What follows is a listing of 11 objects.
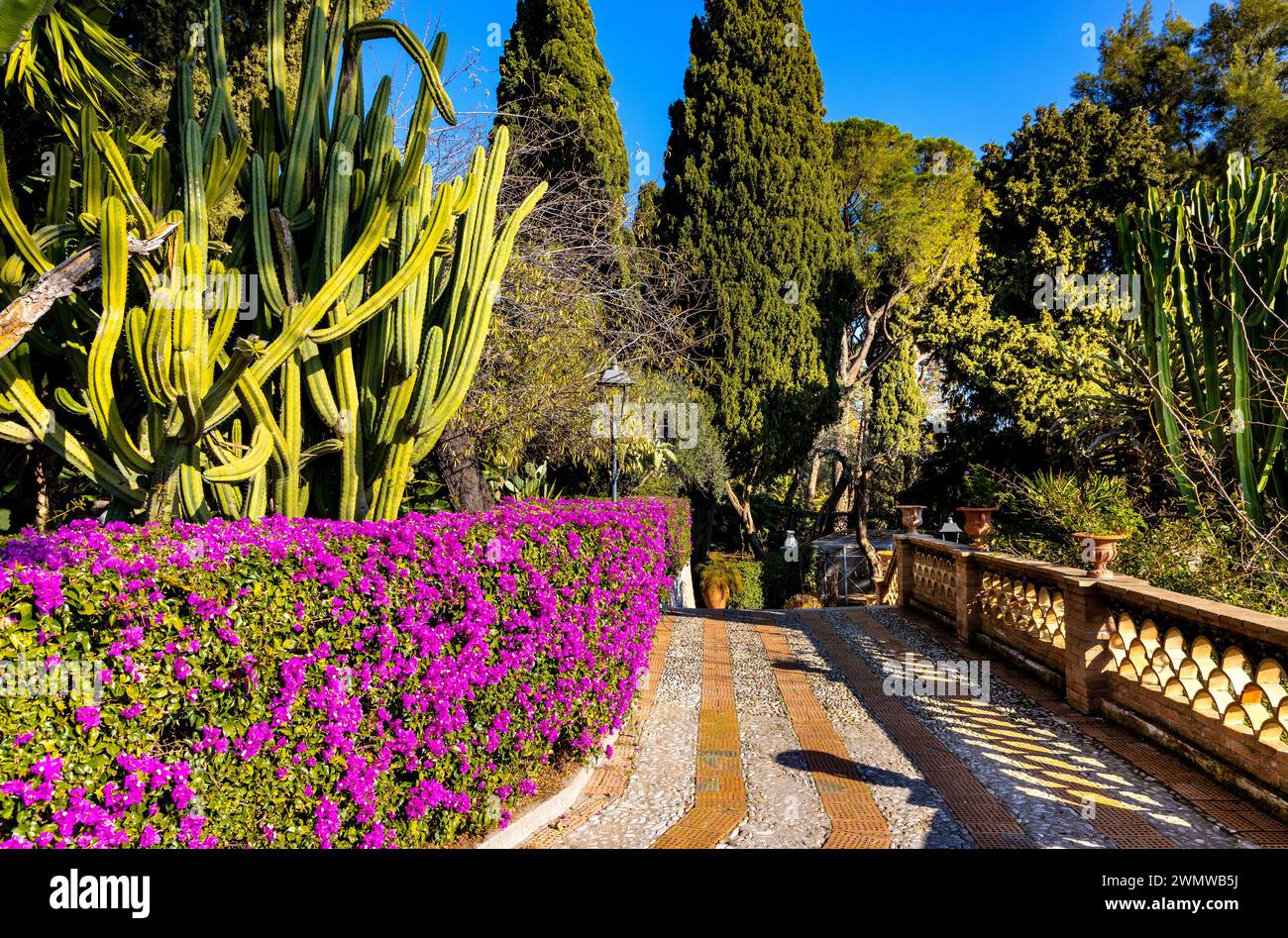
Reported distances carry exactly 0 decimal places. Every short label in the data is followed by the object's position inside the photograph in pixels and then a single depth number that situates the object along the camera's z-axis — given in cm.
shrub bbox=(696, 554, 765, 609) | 1694
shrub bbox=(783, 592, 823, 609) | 1712
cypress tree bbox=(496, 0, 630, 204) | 1422
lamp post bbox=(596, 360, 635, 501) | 868
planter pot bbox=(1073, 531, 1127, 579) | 531
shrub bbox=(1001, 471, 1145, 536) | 745
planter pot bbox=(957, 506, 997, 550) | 807
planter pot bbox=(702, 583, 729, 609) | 1664
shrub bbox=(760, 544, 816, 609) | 1889
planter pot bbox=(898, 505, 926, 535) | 1031
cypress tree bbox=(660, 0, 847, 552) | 1733
